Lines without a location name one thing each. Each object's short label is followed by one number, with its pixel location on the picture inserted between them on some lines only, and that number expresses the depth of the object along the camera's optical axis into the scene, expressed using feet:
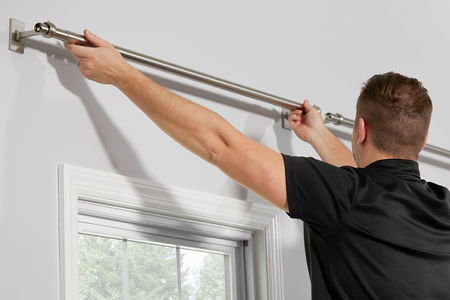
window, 9.05
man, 8.49
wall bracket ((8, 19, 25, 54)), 8.87
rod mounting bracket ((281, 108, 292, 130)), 11.10
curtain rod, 8.75
